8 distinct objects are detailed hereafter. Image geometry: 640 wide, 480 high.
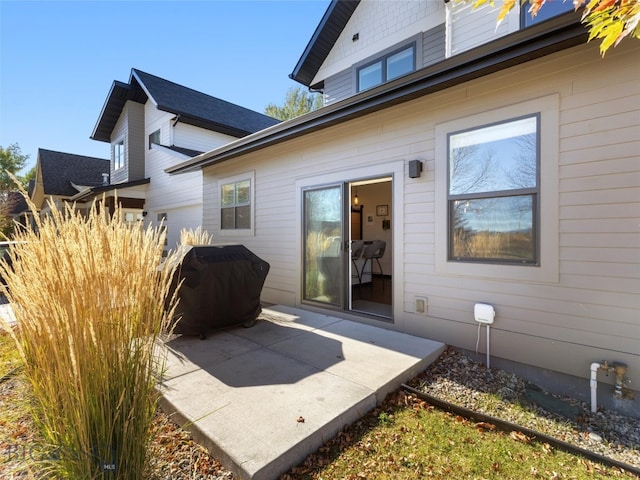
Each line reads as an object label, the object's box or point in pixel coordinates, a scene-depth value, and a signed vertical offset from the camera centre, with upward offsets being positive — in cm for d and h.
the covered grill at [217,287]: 371 -62
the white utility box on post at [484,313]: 330 -79
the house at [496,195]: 272 +51
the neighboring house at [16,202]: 1568 +195
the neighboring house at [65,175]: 1426 +310
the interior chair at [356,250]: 642 -23
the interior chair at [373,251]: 716 -27
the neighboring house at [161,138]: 1021 +374
